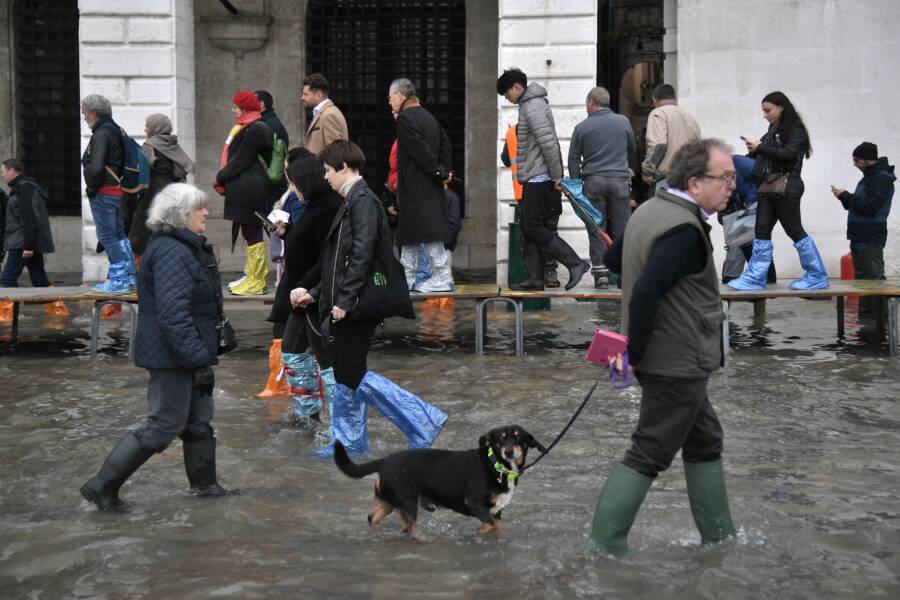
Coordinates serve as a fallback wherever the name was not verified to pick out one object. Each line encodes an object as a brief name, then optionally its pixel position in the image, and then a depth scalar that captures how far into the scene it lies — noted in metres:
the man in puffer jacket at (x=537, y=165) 11.77
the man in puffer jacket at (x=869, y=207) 13.22
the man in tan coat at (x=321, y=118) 11.70
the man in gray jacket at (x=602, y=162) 12.30
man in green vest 5.62
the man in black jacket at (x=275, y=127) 12.09
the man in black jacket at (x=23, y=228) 14.30
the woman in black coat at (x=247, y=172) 11.55
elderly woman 6.70
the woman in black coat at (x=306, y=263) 8.23
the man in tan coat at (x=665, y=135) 12.27
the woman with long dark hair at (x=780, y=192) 11.34
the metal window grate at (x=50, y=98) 19.11
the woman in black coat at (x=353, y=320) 7.57
